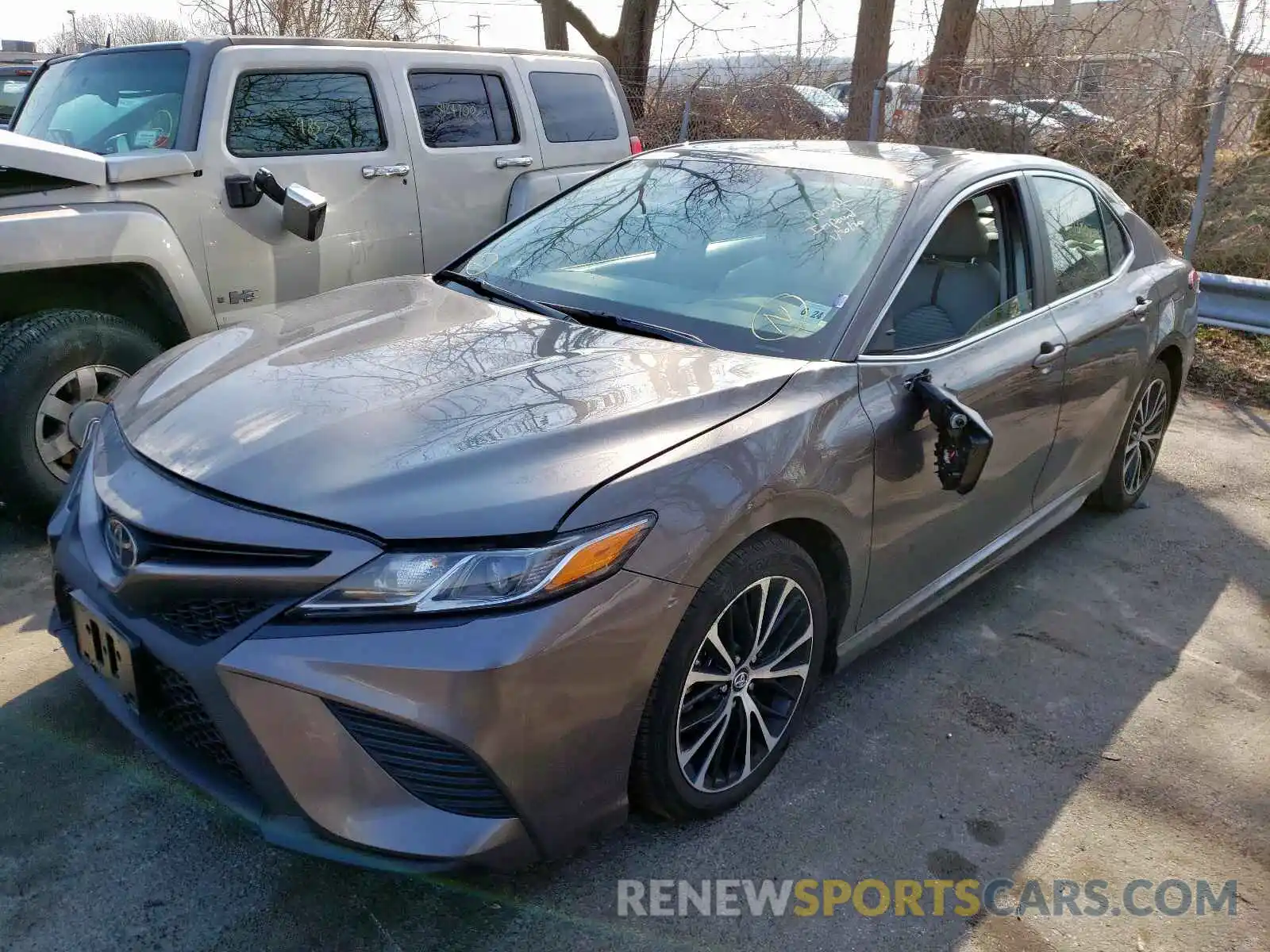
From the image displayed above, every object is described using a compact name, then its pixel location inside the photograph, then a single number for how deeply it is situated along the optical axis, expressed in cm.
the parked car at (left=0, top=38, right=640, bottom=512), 402
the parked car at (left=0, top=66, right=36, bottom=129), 1002
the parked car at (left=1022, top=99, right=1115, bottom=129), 899
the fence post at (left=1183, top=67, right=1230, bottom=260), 783
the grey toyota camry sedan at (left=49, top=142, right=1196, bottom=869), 208
